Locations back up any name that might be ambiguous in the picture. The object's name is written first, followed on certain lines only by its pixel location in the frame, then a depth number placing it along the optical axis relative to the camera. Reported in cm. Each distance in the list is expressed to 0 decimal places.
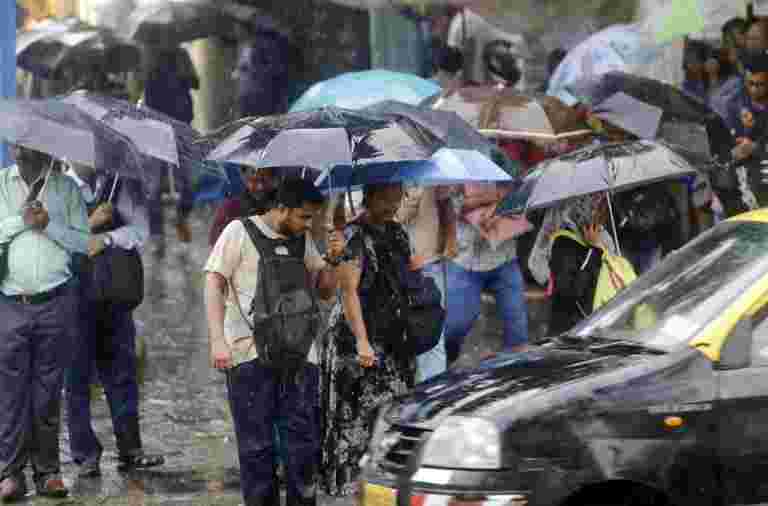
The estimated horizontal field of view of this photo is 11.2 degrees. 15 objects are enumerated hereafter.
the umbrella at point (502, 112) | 2311
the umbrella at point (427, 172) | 1948
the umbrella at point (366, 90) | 2588
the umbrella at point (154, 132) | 2010
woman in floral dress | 1920
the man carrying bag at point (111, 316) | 2111
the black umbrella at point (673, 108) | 2373
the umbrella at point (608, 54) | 3350
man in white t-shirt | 1748
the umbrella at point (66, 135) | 1888
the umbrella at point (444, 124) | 1867
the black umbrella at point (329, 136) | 1765
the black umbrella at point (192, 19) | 3921
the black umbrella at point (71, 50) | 4163
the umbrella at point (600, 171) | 1925
